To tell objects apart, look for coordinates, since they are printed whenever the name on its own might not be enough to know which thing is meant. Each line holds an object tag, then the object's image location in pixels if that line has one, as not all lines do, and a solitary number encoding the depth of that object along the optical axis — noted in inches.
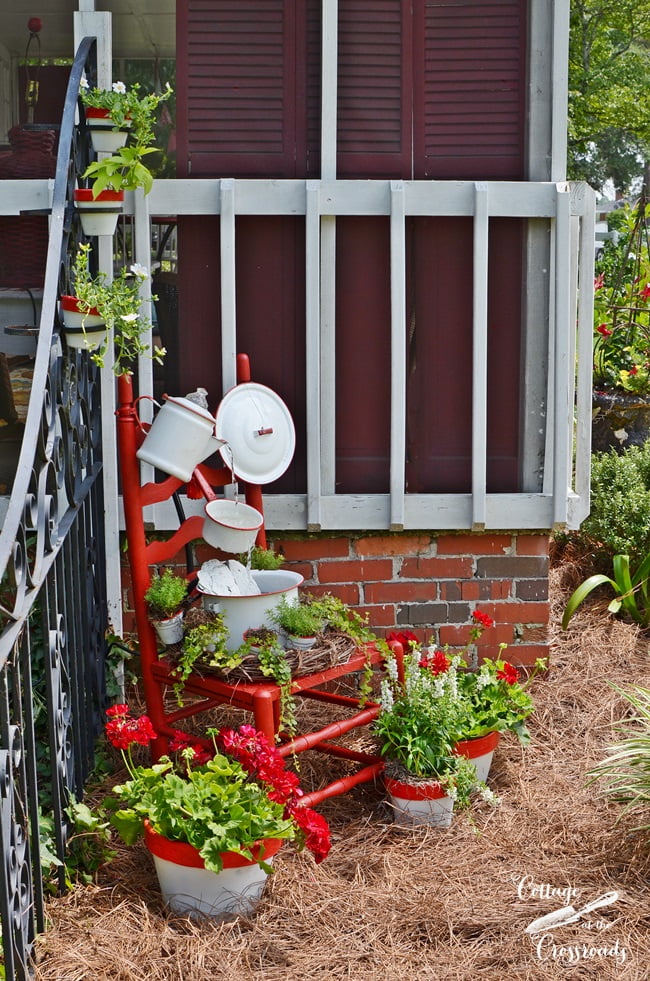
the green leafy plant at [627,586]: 179.5
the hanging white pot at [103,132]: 128.7
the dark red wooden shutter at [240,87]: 145.3
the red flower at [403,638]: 138.4
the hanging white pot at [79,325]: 117.0
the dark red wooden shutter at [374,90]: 146.1
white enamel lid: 134.0
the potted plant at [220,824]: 103.3
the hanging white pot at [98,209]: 125.5
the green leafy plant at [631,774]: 122.6
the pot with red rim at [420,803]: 124.1
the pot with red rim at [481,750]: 129.7
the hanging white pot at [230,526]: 126.6
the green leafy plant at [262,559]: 134.3
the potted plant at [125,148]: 123.5
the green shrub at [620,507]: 189.6
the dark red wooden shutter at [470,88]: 146.9
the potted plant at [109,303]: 117.4
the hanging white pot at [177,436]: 122.9
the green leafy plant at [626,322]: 243.6
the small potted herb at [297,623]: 120.2
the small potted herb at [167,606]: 123.8
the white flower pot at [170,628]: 123.6
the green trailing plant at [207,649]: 117.6
